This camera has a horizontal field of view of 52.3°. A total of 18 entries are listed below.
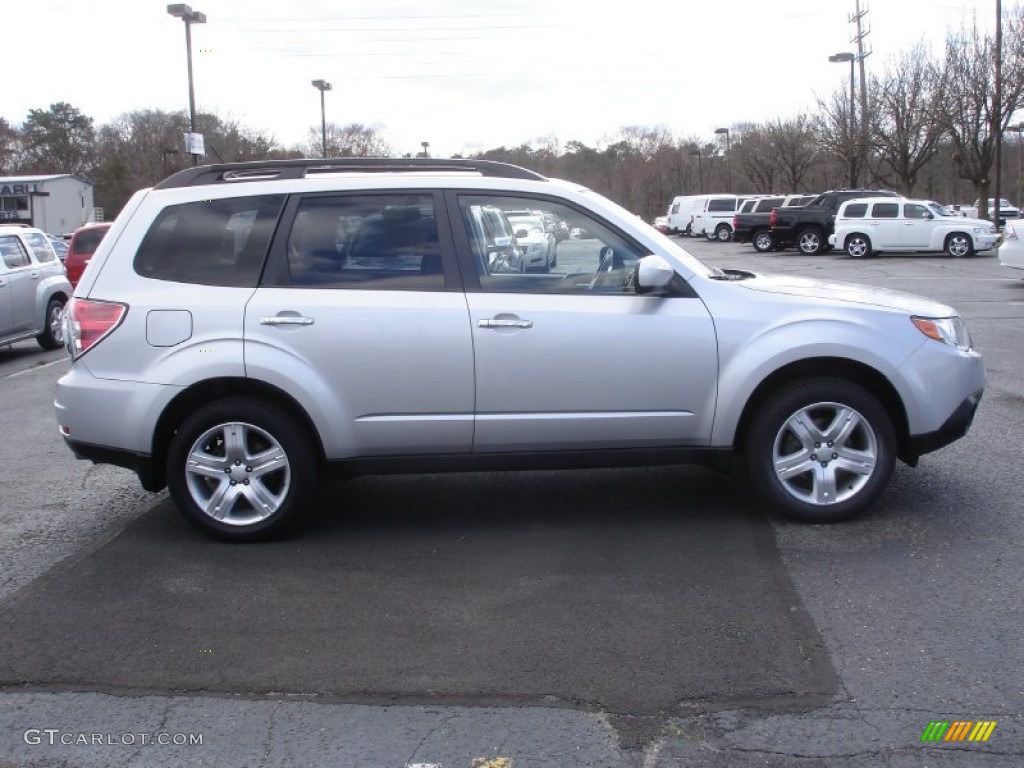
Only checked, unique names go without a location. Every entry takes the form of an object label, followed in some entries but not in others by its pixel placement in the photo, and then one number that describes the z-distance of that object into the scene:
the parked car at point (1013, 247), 18.28
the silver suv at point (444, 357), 5.17
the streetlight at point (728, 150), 69.94
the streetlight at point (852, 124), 45.56
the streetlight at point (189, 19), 28.54
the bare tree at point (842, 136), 45.75
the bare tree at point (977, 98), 36.97
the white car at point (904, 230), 29.20
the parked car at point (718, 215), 47.50
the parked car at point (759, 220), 36.28
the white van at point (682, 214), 51.09
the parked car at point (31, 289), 13.39
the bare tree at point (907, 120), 41.69
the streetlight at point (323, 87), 38.44
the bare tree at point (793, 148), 58.25
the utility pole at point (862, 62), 44.31
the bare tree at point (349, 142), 43.97
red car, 17.73
